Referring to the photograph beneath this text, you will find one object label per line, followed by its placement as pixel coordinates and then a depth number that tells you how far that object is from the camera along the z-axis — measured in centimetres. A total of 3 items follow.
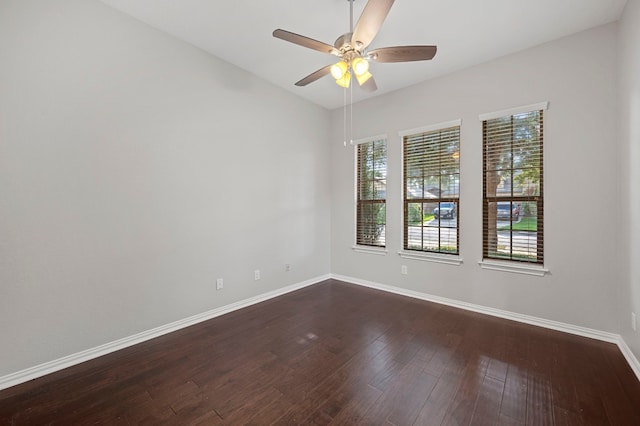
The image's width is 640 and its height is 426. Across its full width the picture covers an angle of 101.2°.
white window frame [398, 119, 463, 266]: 338
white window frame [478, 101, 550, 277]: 279
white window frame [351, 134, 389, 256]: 417
